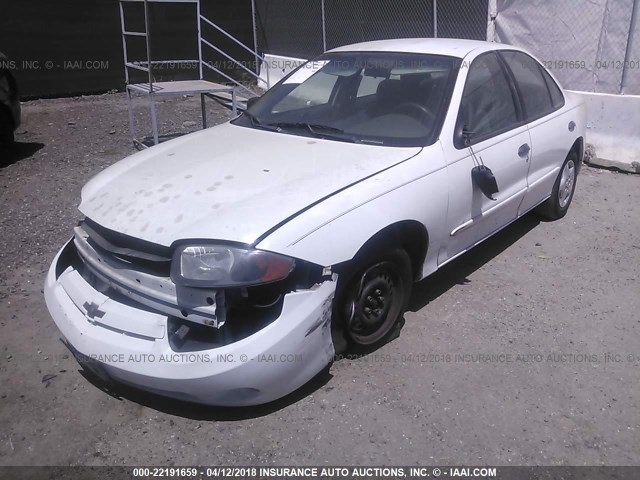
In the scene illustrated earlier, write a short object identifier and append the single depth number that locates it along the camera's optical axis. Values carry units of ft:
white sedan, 9.19
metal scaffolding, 22.97
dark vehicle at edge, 24.08
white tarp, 24.67
